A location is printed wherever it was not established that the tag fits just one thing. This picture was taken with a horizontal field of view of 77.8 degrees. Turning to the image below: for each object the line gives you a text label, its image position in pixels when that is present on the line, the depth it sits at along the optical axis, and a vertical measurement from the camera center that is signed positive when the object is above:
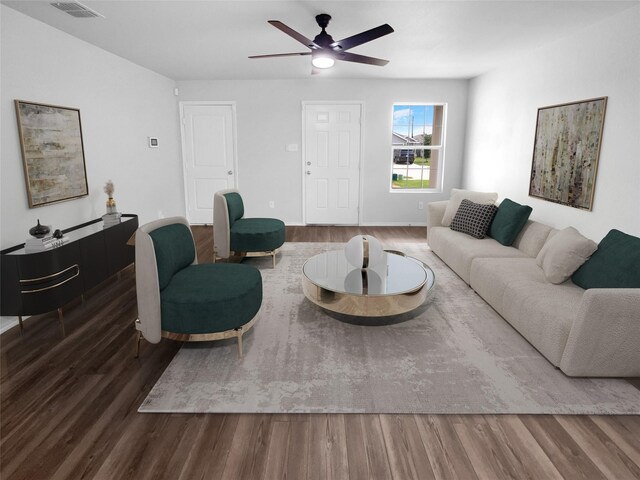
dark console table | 2.90 -0.88
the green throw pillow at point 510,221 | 4.18 -0.63
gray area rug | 2.27 -1.35
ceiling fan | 2.97 +0.94
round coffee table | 3.01 -0.99
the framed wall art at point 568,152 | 3.53 +0.10
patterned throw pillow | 4.57 -0.66
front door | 6.78 -0.04
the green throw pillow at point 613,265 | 2.66 -0.71
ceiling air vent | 3.13 +1.20
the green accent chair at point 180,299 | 2.57 -0.90
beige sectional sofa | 2.34 -0.99
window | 6.83 +0.26
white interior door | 6.80 +0.12
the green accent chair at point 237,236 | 4.61 -0.87
